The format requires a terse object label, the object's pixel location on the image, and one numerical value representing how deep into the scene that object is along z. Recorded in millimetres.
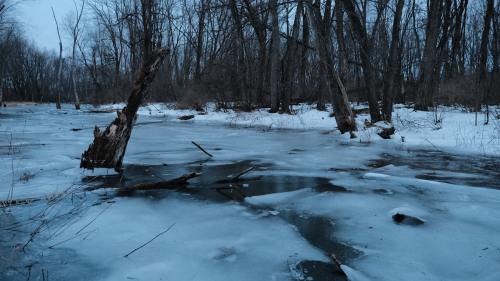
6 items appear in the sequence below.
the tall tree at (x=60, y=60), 33234
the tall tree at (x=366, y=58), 10319
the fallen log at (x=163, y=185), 4234
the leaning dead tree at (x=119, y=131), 5191
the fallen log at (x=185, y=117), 17656
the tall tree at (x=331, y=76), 9750
